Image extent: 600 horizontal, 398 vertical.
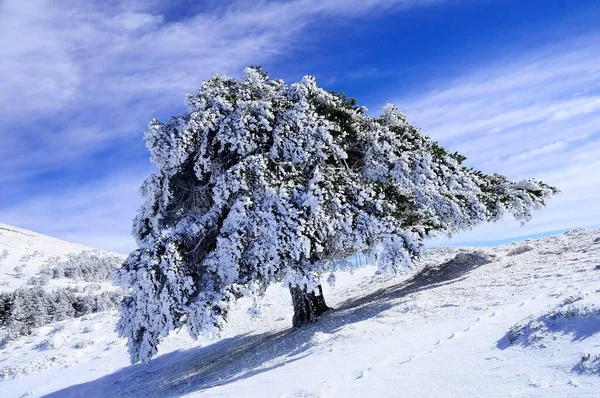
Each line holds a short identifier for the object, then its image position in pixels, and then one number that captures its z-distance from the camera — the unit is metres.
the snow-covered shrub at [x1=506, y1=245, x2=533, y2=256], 16.03
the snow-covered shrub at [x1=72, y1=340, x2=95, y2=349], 19.56
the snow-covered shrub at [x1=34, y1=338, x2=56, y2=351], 20.47
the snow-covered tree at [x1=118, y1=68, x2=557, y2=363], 10.58
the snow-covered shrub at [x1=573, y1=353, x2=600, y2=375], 4.03
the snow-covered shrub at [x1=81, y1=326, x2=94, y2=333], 22.28
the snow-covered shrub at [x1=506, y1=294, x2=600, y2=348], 5.05
